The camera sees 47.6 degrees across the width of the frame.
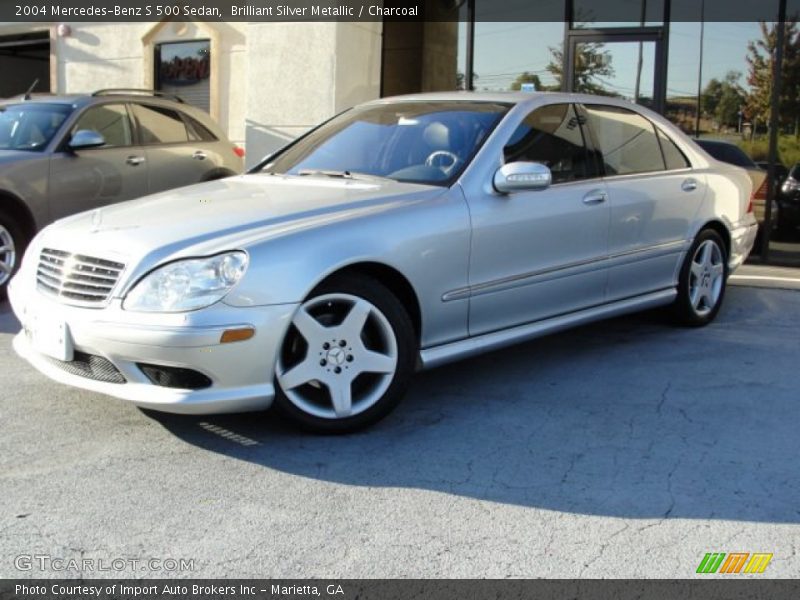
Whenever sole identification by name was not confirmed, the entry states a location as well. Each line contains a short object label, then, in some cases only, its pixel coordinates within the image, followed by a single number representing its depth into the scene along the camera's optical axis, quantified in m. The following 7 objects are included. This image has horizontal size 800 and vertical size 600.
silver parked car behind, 6.99
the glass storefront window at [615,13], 10.08
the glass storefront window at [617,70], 10.11
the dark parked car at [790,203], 9.41
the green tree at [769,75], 9.27
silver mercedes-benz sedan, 3.67
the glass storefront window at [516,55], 10.84
